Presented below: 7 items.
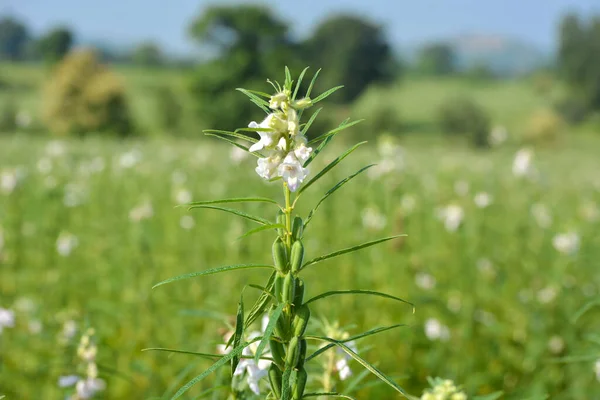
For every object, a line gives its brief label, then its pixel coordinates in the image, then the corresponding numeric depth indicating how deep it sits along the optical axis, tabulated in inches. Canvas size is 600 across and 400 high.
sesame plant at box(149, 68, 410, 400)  33.2
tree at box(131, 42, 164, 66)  2502.5
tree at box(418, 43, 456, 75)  3319.4
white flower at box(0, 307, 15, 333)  71.8
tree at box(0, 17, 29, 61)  1889.8
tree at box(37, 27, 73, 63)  1154.5
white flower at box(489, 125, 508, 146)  187.6
